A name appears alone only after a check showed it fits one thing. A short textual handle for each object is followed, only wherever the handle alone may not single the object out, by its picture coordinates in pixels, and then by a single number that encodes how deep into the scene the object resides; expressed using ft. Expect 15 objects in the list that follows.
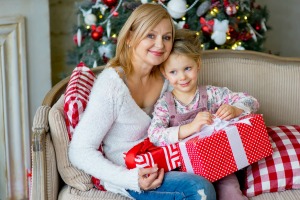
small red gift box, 6.82
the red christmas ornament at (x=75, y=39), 11.00
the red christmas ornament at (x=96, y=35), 10.53
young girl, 6.97
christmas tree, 10.11
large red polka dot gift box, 6.64
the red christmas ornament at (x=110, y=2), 10.37
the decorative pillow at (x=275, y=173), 7.23
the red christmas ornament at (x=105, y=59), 10.48
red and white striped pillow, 7.07
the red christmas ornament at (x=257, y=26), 10.87
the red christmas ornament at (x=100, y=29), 10.50
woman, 6.67
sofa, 8.63
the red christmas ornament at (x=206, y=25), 10.11
